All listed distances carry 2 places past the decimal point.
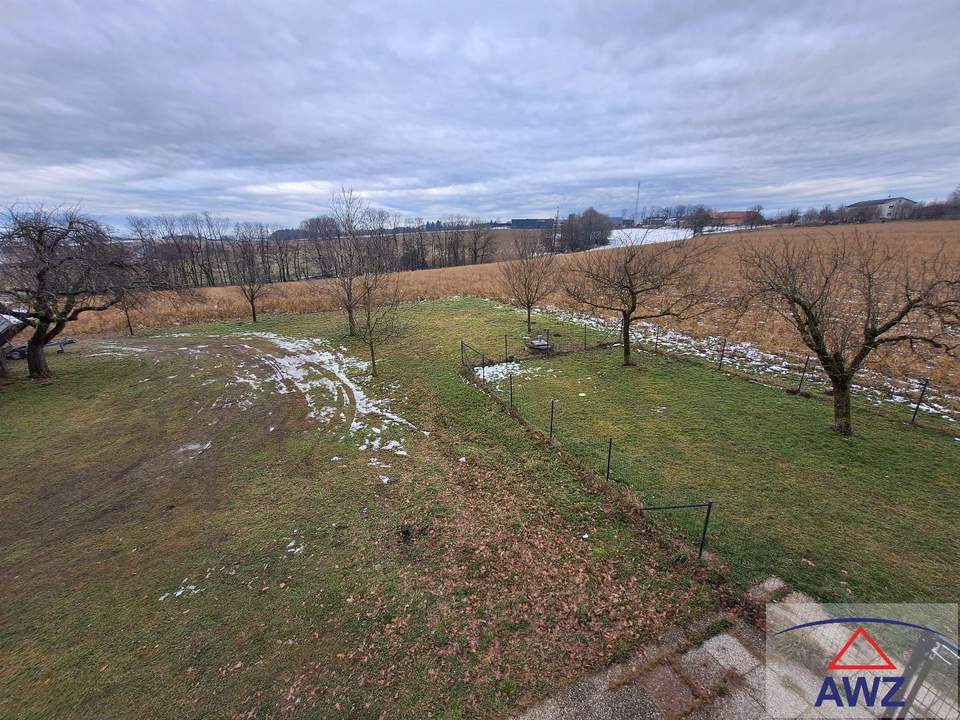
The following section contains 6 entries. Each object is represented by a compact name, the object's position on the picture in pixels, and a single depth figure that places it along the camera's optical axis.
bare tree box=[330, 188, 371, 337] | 17.19
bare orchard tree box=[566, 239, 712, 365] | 13.77
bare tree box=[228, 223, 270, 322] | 26.95
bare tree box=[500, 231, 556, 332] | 21.12
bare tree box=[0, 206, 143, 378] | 12.98
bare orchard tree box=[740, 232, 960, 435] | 8.09
